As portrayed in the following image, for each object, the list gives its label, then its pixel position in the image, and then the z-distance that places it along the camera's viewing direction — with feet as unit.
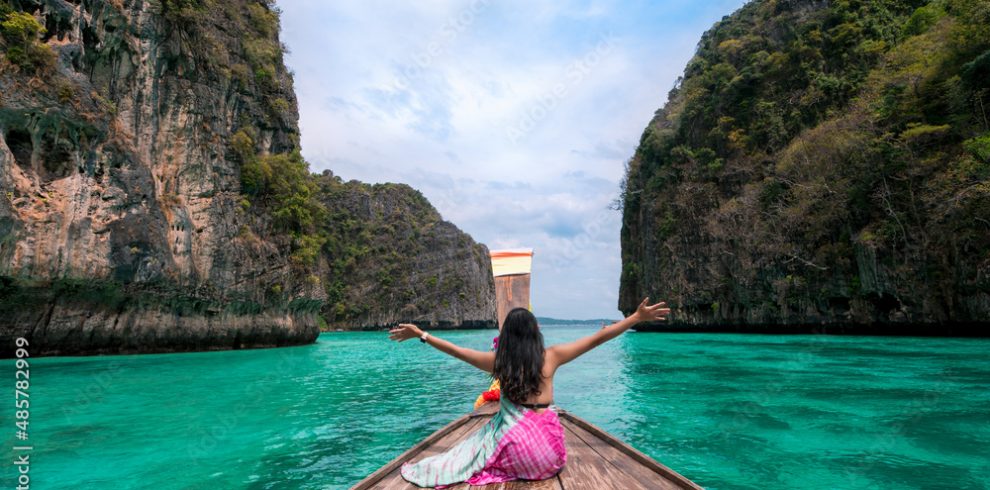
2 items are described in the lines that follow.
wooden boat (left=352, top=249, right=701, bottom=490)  9.15
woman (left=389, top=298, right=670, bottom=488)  9.04
